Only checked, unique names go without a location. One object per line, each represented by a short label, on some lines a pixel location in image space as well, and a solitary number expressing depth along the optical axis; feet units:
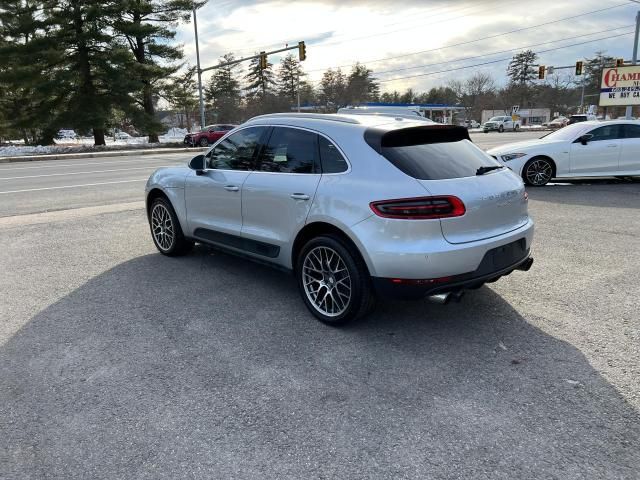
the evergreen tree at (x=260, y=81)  273.33
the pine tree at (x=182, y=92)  120.92
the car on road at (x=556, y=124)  199.67
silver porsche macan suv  11.50
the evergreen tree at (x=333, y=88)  241.14
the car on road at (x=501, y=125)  184.96
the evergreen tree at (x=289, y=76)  274.16
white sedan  35.83
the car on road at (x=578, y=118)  116.16
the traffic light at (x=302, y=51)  88.79
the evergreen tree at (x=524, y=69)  341.00
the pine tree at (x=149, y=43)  110.11
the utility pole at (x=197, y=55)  110.35
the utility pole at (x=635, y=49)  89.05
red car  113.29
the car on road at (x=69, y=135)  232.73
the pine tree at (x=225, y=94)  222.69
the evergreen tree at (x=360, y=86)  245.65
